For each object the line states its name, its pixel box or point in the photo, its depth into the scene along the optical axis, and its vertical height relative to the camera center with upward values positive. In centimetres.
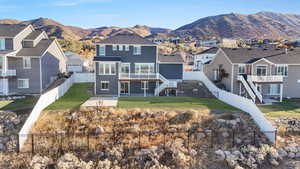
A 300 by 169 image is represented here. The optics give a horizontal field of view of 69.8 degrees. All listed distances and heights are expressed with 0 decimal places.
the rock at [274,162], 1373 -553
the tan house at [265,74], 2556 +23
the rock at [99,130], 1605 -413
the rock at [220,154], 1400 -519
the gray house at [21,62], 2561 +150
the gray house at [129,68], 2612 +86
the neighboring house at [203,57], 4838 +441
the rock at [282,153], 1472 -532
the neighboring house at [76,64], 4653 +240
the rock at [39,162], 1269 -528
